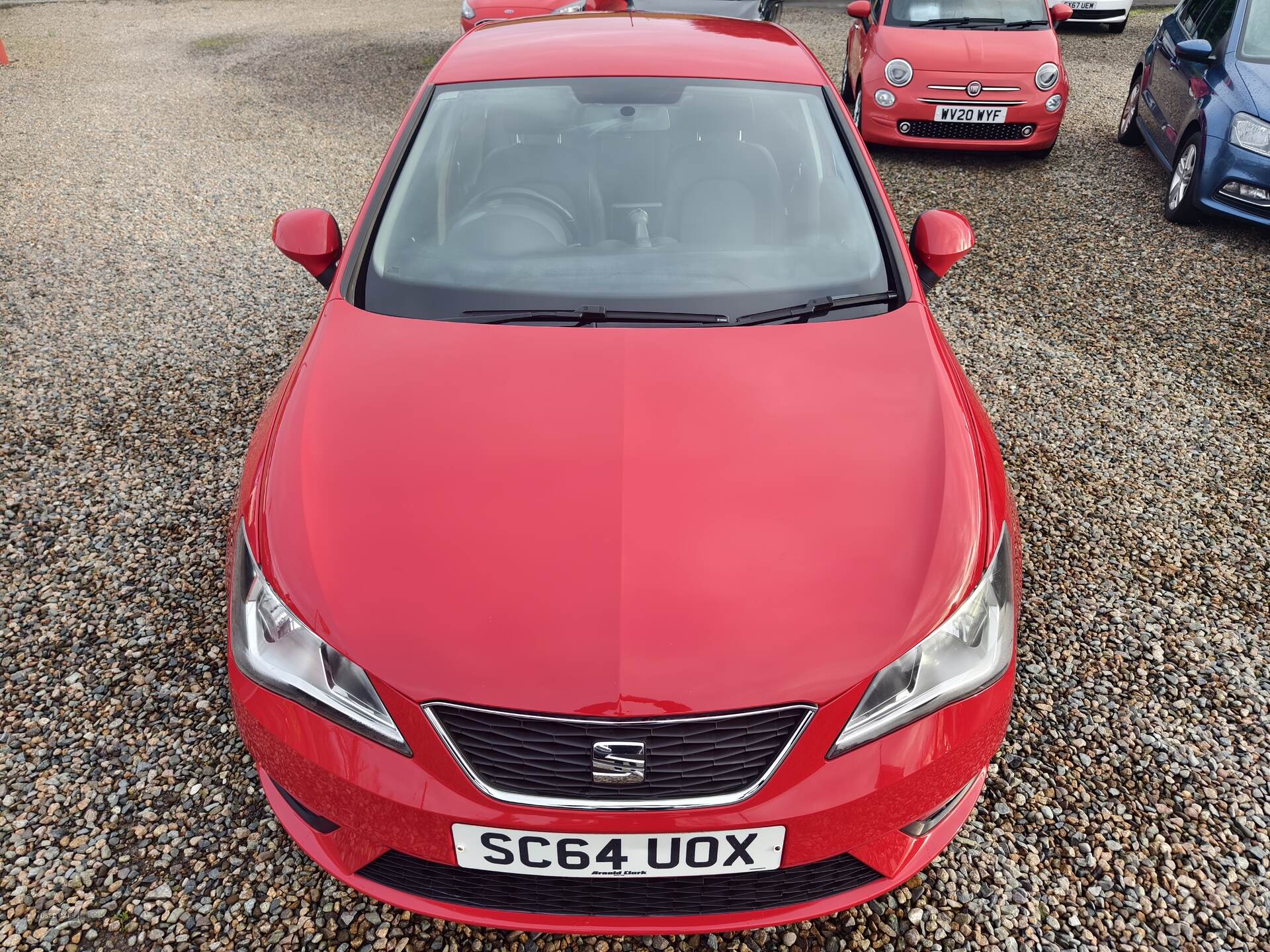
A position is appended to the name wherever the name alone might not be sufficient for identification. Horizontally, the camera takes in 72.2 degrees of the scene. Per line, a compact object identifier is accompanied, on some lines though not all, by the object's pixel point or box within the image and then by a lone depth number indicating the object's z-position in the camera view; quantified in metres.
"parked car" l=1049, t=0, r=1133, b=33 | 11.61
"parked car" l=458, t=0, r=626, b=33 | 8.84
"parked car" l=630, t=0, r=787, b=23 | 8.52
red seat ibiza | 1.58
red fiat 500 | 6.69
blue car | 5.43
